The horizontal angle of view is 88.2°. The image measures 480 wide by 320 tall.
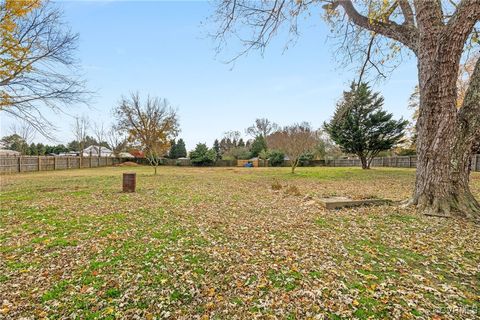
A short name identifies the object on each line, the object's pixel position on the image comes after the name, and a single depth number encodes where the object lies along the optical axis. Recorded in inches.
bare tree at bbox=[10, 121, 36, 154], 1318.9
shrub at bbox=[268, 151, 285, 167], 1393.5
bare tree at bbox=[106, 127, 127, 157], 1521.3
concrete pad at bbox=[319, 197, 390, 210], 255.5
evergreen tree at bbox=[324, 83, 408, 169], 813.9
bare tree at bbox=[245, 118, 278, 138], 1946.1
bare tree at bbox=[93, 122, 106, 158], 1534.2
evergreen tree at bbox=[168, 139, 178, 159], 1694.1
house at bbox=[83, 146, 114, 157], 1917.4
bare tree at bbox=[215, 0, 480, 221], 211.0
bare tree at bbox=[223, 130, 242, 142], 2071.9
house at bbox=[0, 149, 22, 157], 1374.5
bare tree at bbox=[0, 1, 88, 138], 291.4
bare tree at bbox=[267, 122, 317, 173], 772.0
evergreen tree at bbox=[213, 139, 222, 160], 1988.4
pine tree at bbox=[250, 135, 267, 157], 1642.5
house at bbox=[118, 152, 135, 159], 1617.9
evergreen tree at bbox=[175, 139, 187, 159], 1702.8
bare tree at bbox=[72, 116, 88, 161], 1344.7
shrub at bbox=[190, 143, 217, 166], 1451.8
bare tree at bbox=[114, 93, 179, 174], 804.6
